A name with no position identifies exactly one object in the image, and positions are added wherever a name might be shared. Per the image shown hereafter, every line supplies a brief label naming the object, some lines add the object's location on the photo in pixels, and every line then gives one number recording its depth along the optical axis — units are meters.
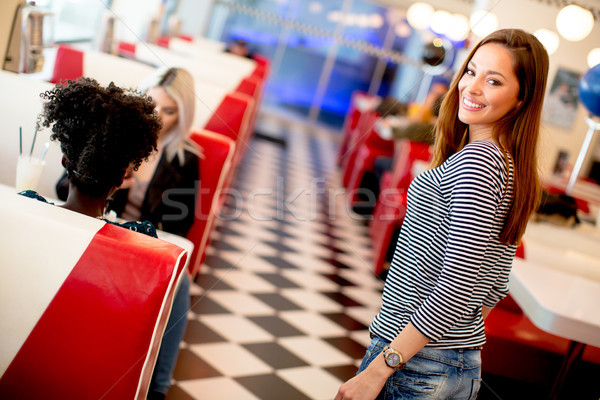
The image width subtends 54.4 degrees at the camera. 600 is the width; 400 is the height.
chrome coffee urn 2.35
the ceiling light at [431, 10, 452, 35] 7.62
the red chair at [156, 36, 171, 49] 5.31
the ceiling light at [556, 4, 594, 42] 4.88
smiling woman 1.06
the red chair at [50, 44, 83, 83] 3.02
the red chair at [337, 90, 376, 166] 7.50
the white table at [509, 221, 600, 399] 1.76
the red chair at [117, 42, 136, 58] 4.32
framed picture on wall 7.65
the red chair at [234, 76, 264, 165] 4.43
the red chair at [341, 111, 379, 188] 6.15
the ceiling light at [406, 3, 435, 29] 8.23
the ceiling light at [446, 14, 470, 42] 7.57
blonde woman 2.25
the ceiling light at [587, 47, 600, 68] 5.93
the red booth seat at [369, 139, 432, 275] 4.00
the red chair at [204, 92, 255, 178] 3.10
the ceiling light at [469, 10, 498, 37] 6.38
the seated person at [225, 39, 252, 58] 7.89
